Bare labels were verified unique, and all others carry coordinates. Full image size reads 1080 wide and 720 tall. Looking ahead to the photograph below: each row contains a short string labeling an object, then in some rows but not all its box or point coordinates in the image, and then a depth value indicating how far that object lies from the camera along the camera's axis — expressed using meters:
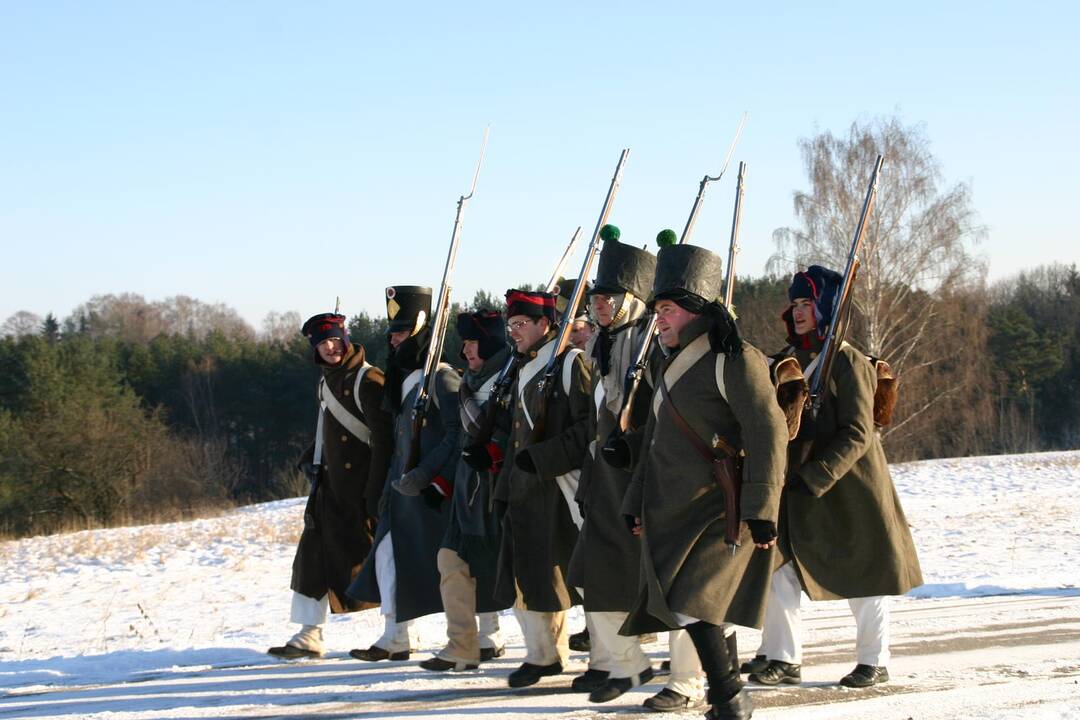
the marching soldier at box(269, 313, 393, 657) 8.12
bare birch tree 32.47
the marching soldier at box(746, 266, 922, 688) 6.58
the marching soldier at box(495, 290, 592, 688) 6.92
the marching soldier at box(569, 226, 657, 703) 6.47
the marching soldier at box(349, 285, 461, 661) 7.63
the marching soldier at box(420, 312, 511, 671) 7.34
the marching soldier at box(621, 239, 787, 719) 5.59
